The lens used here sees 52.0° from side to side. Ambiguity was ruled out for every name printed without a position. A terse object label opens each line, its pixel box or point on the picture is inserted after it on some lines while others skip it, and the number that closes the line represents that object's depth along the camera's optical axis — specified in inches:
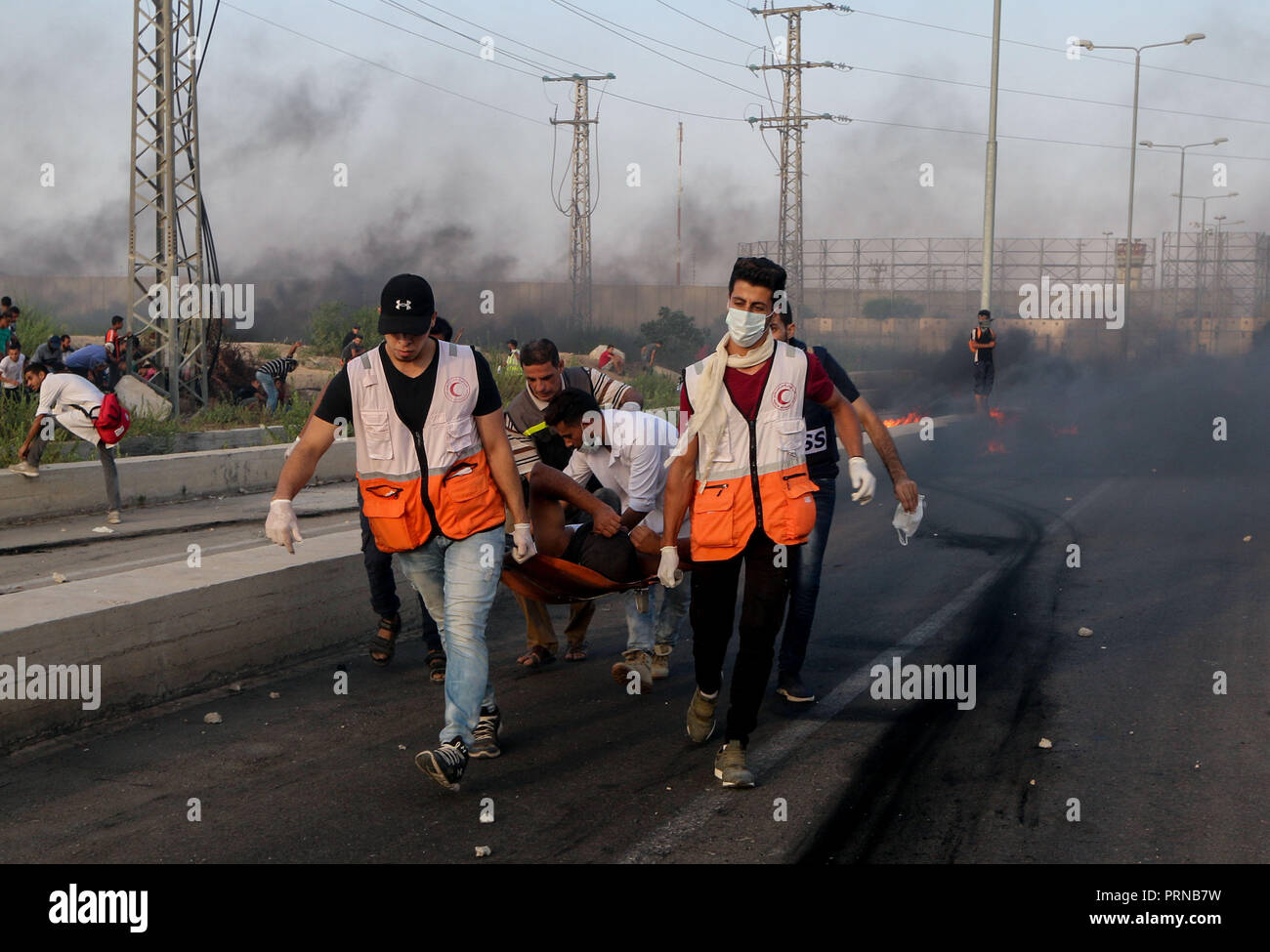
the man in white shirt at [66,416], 459.5
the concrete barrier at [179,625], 219.8
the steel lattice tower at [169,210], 727.7
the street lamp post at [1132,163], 1701.8
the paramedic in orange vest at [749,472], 196.2
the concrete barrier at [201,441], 616.2
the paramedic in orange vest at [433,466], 193.5
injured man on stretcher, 239.5
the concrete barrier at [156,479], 475.8
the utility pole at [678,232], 2874.0
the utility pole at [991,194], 977.5
